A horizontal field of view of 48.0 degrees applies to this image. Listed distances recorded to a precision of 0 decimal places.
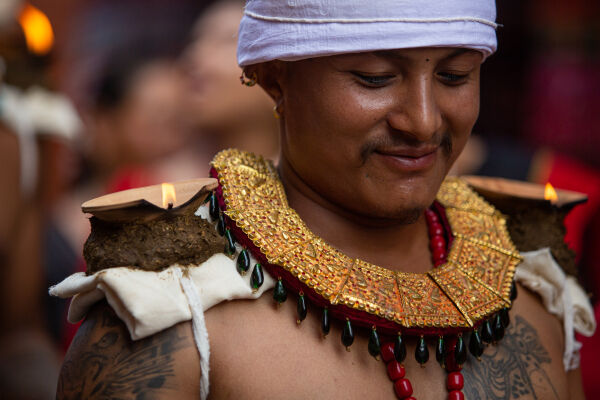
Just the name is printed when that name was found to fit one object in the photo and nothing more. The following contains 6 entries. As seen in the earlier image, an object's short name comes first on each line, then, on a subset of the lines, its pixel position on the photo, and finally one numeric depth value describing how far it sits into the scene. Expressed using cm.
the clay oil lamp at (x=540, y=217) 222
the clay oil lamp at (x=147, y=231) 160
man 161
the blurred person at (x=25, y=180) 341
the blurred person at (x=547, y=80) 565
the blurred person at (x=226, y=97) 400
